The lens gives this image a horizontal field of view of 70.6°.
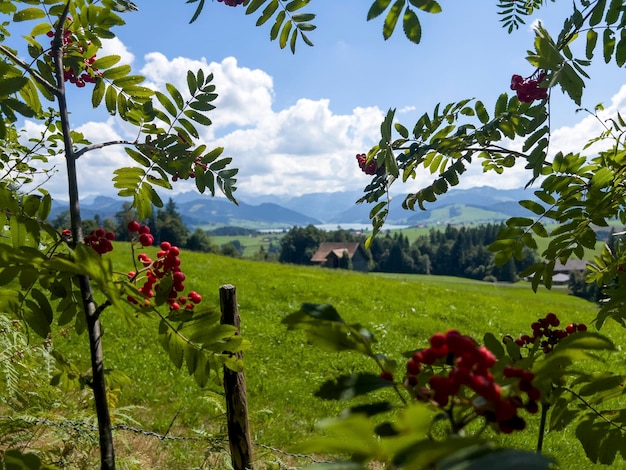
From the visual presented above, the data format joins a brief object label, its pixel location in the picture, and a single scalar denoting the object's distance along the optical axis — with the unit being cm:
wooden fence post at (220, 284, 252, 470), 255
